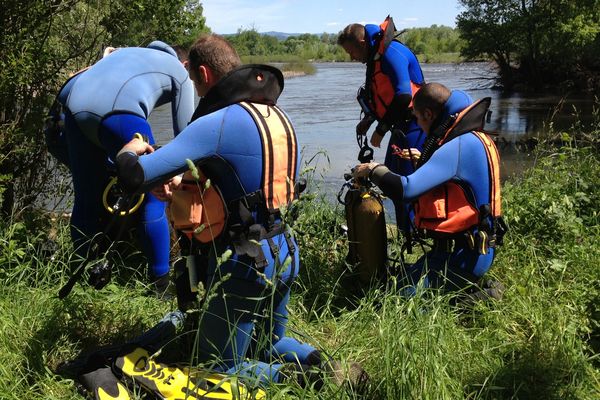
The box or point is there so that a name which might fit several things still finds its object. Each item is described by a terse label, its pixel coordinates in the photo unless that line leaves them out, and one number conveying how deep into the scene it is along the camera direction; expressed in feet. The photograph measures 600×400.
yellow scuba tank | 13.69
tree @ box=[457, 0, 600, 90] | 98.12
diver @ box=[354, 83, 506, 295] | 11.59
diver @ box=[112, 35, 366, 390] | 8.41
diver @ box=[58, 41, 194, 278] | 12.39
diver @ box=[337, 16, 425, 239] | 16.02
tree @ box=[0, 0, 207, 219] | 14.70
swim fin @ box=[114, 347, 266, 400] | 8.45
